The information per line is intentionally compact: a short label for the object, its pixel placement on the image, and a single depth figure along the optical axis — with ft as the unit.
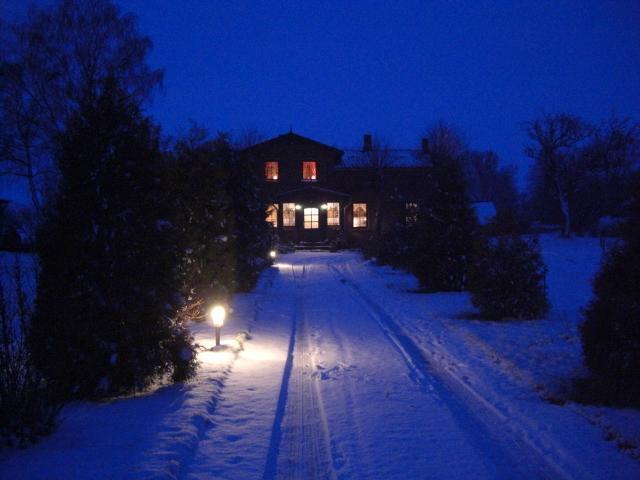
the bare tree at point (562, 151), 121.60
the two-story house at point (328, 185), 131.85
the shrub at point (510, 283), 38.32
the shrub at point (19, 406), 16.11
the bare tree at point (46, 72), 75.66
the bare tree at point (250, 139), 203.62
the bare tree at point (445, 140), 174.09
